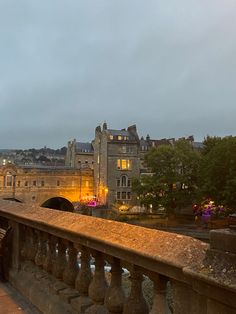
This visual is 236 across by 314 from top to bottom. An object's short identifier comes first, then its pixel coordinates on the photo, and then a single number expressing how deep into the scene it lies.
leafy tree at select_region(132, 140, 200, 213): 32.30
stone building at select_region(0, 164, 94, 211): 44.74
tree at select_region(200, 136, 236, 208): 25.32
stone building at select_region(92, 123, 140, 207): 44.13
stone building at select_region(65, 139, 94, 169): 58.27
